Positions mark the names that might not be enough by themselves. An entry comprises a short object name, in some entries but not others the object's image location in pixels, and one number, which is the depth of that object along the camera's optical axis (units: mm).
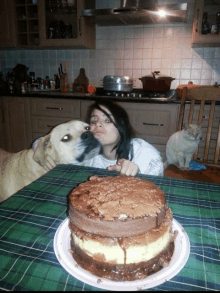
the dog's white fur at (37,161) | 1188
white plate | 412
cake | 438
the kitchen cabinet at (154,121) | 2141
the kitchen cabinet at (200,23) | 2166
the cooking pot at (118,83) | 2467
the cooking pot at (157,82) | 2385
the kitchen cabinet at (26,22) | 2705
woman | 1318
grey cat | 1551
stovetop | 2322
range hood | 2115
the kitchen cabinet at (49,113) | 2438
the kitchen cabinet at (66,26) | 2553
